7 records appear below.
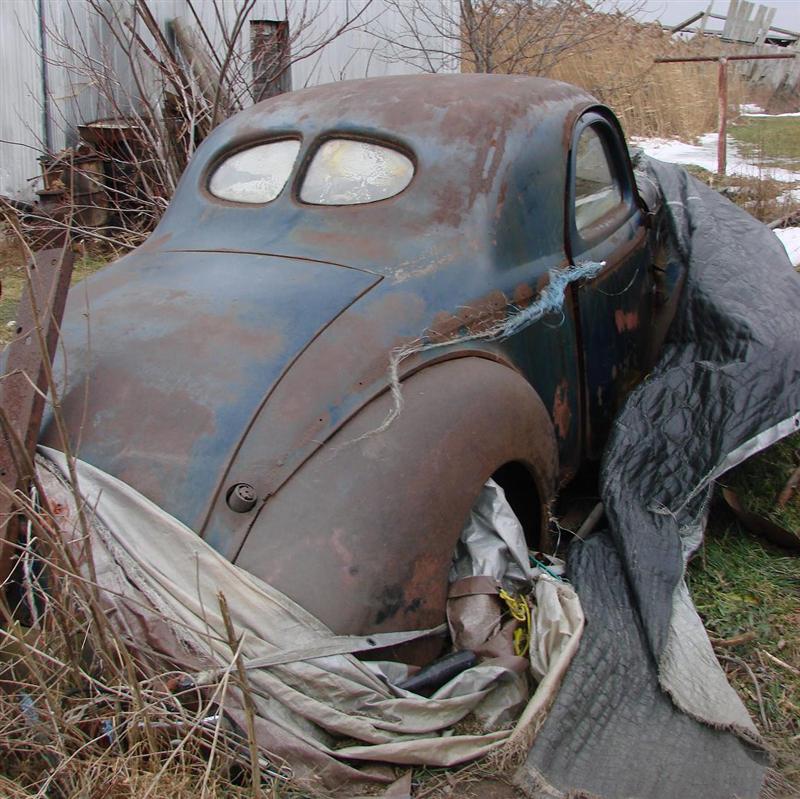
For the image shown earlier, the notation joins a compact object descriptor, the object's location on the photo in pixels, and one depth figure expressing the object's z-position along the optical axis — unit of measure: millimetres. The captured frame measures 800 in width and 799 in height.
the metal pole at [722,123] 10008
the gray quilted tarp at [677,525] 2363
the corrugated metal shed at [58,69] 8555
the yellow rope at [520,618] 2619
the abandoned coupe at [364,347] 2377
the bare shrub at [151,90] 6898
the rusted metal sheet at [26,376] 2287
